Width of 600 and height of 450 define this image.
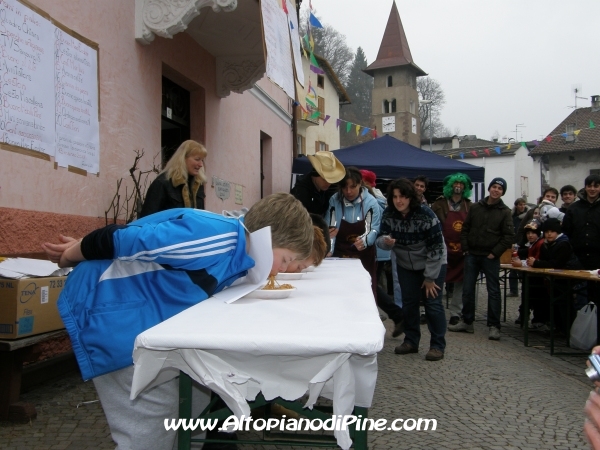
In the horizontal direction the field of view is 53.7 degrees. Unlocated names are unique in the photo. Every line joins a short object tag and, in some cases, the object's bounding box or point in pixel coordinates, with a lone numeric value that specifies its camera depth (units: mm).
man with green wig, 8094
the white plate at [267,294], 2395
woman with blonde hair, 4805
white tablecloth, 1579
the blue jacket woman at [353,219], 5730
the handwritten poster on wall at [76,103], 4723
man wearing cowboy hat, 5895
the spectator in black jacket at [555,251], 6727
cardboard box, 3428
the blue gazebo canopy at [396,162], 10430
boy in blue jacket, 1960
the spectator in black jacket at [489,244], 6941
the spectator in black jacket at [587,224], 6832
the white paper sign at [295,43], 7282
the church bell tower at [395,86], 60938
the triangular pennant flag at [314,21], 10391
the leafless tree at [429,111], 65125
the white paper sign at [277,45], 5973
